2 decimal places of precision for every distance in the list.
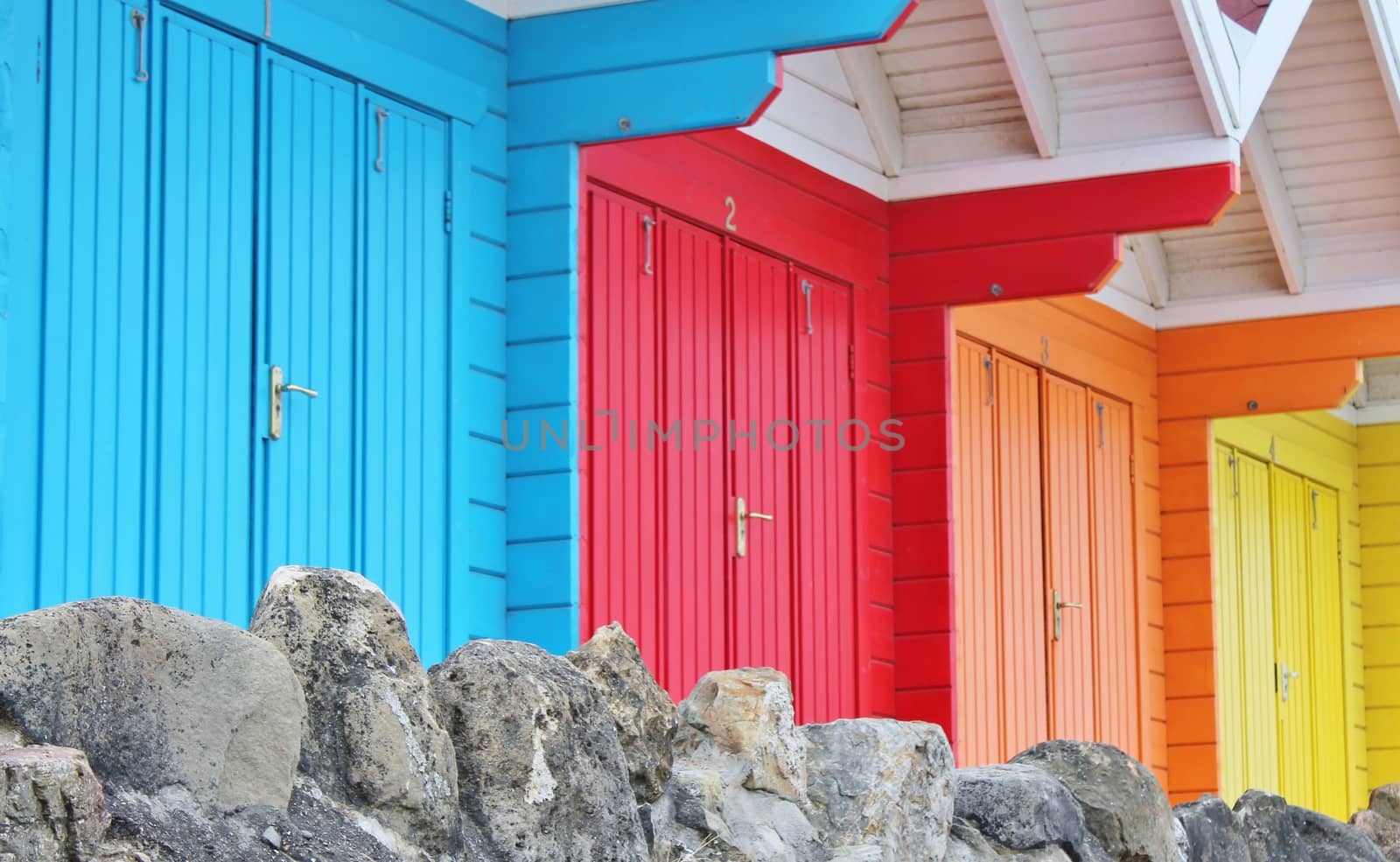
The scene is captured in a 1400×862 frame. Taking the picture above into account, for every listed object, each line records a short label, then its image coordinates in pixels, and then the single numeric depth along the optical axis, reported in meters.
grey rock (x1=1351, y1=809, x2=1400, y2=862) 6.93
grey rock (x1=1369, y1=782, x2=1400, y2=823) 7.09
